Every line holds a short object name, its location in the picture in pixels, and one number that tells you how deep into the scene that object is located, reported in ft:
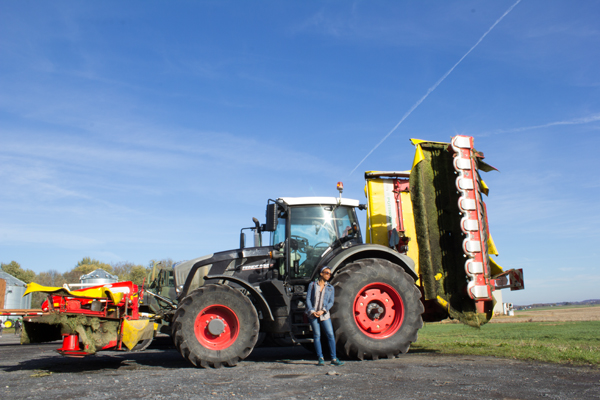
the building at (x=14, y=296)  122.54
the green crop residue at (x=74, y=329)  20.74
